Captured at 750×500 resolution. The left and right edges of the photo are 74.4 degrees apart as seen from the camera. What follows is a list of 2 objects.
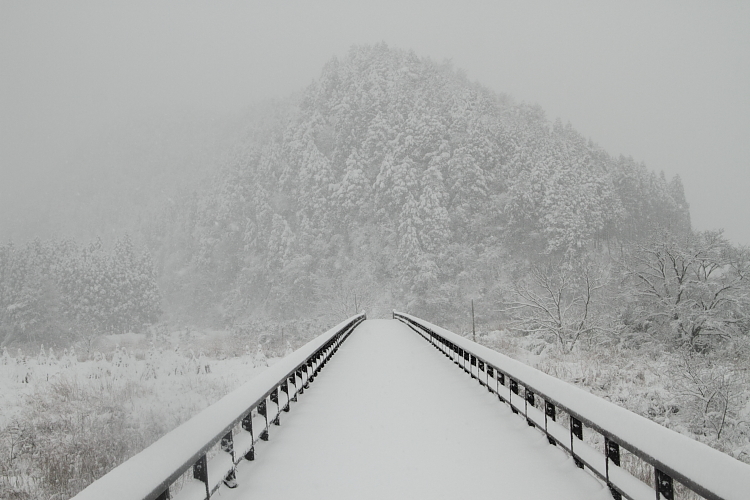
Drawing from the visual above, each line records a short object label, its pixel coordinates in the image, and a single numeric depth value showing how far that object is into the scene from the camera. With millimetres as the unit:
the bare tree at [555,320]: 27188
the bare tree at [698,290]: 25812
